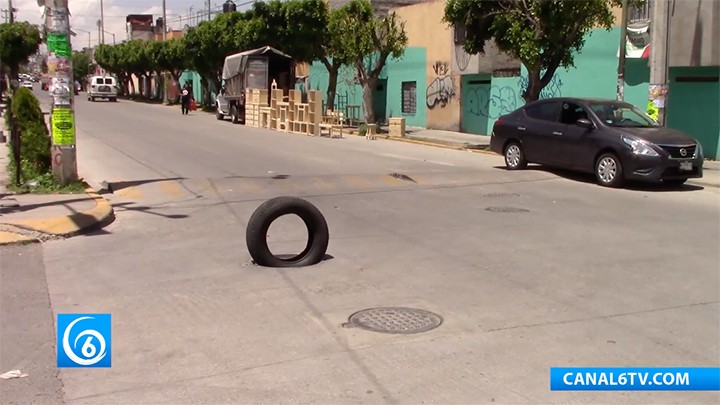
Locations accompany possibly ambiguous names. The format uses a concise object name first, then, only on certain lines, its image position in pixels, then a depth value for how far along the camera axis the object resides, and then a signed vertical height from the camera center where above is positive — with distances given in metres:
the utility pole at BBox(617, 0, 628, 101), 18.17 +0.66
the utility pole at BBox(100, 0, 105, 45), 96.97 +5.52
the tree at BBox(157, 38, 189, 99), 56.39 +1.15
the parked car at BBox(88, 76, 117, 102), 63.62 -1.35
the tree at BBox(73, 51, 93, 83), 109.50 +0.56
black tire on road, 8.02 -1.62
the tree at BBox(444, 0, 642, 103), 20.11 +1.45
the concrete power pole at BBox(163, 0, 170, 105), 65.03 -0.63
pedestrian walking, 46.12 -1.59
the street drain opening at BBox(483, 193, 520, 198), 13.27 -1.97
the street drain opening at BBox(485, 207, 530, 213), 11.72 -1.95
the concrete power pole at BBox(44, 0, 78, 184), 12.44 -0.29
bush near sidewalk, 13.91 -1.21
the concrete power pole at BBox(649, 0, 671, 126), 16.23 +0.44
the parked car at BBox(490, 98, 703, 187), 13.95 -1.17
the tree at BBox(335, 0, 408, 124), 30.62 +1.47
